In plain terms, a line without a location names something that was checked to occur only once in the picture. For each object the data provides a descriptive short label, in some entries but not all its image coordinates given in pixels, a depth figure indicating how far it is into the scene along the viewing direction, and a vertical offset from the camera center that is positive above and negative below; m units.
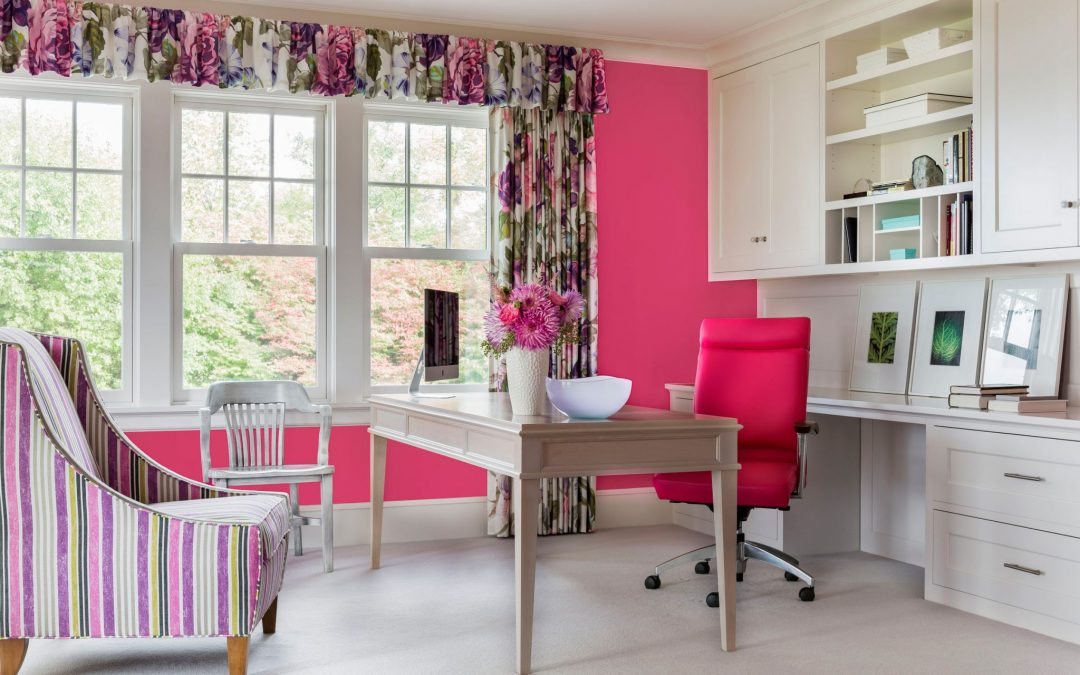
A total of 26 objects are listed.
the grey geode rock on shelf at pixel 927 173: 4.23 +0.68
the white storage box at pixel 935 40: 4.09 +1.22
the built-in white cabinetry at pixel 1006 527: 3.26 -0.69
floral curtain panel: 4.95 +0.53
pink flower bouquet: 3.18 +0.04
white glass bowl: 3.04 -0.20
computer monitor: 4.25 -0.02
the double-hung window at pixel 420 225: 4.95 +0.54
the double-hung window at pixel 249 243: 4.66 +0.42
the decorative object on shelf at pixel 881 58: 4.37 +1.22
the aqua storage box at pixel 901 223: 4.28 +0.48
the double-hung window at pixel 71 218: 4.42 +0.51
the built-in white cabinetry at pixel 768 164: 4.72 +0.84
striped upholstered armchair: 2.60 -0.60
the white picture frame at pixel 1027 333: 3.76 +0.00
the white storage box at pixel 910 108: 4.16 +0.97
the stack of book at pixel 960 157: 3.96 +0.71
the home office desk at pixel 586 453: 2.82 -0.37
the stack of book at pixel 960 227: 3.98 +0.43
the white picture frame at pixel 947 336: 4.13 -0.02
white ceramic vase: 3.18 -0.16
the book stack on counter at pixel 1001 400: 3.43 -0.24
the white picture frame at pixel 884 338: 4.48 -0.03
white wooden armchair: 4.12 -0.49
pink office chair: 3.75 -0.32
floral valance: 4.26 +1.27
